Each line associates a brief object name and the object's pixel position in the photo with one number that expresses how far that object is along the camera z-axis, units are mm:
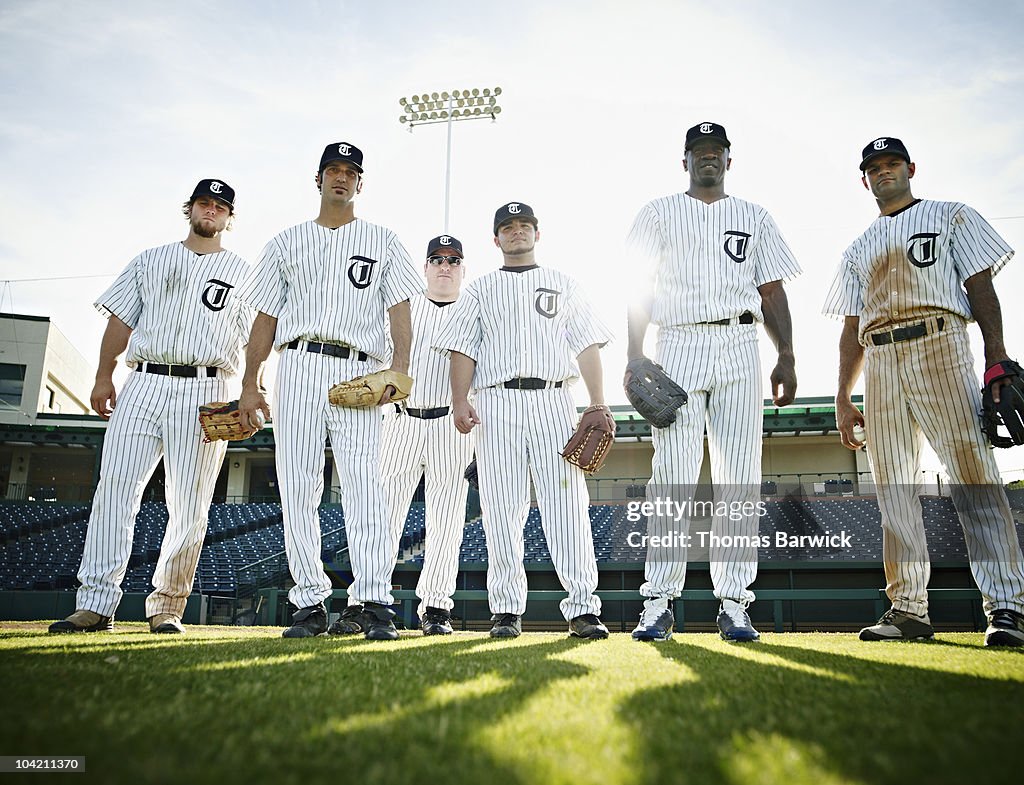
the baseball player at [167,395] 4105
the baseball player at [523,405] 4109
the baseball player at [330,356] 3756
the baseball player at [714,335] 3637
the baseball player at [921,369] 3615
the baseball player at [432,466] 4852
